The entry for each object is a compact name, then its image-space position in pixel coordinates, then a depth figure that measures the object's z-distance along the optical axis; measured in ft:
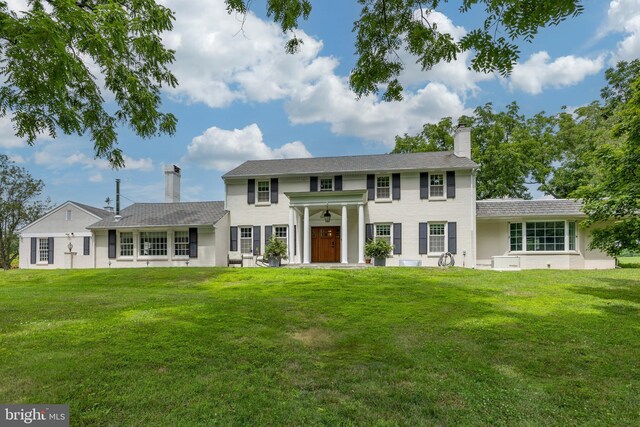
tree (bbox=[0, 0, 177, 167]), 11.92
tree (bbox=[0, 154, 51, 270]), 92.58
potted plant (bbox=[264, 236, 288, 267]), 59.00
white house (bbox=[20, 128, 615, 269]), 59.36
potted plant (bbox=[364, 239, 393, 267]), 57.66
